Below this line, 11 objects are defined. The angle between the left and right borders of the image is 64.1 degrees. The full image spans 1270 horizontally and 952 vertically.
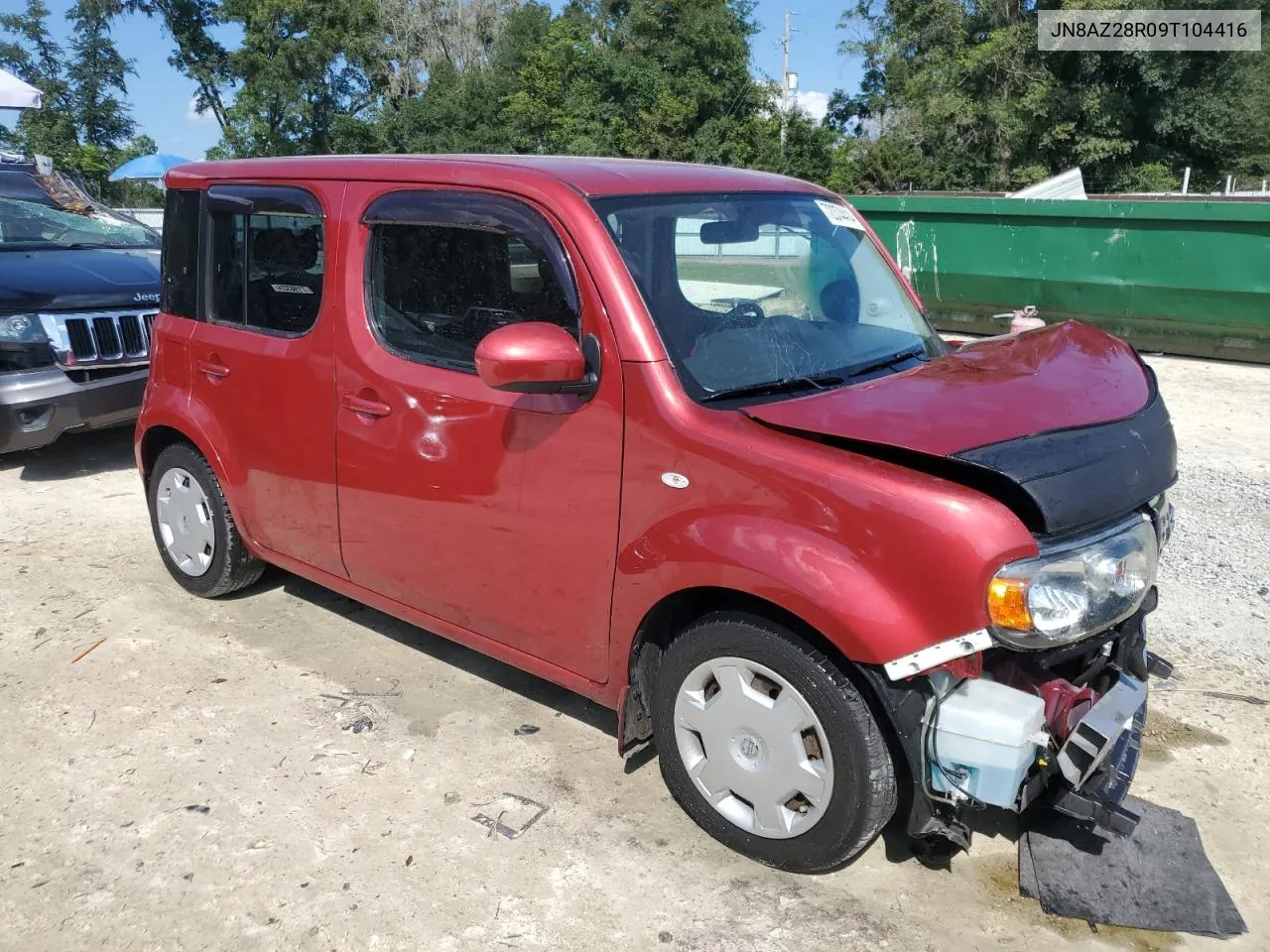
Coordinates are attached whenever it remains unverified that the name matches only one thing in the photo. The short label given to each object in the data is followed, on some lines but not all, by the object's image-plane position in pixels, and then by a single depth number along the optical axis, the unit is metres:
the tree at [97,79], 43.56
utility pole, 39.19
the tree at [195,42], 46.81
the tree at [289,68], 45.00
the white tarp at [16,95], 13.12
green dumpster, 10.52
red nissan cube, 2.44
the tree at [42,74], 40.38
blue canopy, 29.14
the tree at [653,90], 37.56
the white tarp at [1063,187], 15.22
